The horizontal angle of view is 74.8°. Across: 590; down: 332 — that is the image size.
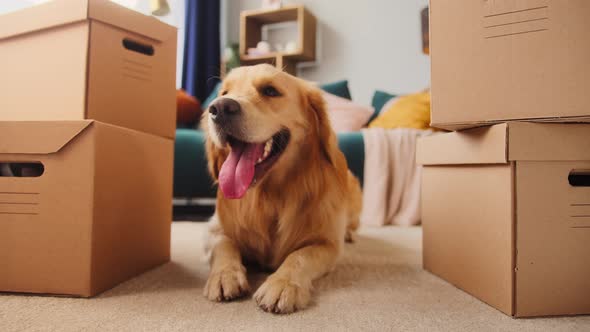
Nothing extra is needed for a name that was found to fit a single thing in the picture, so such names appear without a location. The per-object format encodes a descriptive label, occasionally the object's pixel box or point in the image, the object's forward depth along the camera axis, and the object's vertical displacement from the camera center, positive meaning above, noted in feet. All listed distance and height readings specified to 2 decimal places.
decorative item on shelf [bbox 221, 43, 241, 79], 14.01 +4.52
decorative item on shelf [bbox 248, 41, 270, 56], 13.73 +4.70
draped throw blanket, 8.11 +0.08
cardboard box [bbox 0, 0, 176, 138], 3.35 +1.06
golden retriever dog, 3.35 +0.05
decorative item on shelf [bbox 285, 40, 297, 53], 13.40 +4.71
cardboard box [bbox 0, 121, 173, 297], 2.88 -0.24
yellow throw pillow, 9.27 +1.74
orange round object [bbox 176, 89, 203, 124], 10.42 +1.93
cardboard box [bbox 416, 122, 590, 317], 2.61 -0.23
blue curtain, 14.29 +5.01
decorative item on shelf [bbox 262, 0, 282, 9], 13.68 +6.36
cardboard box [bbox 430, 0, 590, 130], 2.53 +0.87
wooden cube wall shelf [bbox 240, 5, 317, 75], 13.20 +5.09
